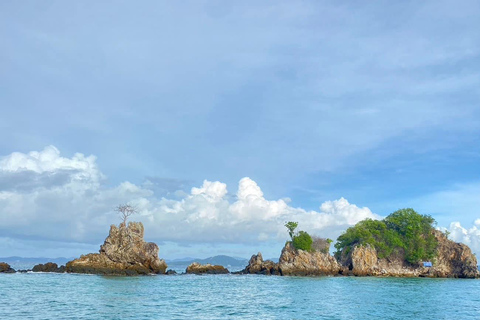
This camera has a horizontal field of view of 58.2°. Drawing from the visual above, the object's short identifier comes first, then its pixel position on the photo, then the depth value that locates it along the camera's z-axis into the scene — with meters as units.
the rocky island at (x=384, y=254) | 111.38
